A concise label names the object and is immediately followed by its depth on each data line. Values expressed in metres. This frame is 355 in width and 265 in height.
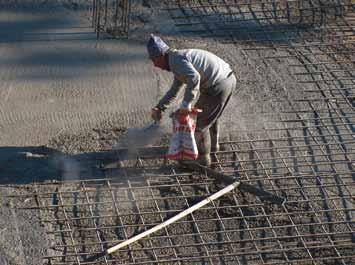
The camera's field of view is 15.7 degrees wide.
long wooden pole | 10.93
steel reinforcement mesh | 11.12
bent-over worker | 11.62
